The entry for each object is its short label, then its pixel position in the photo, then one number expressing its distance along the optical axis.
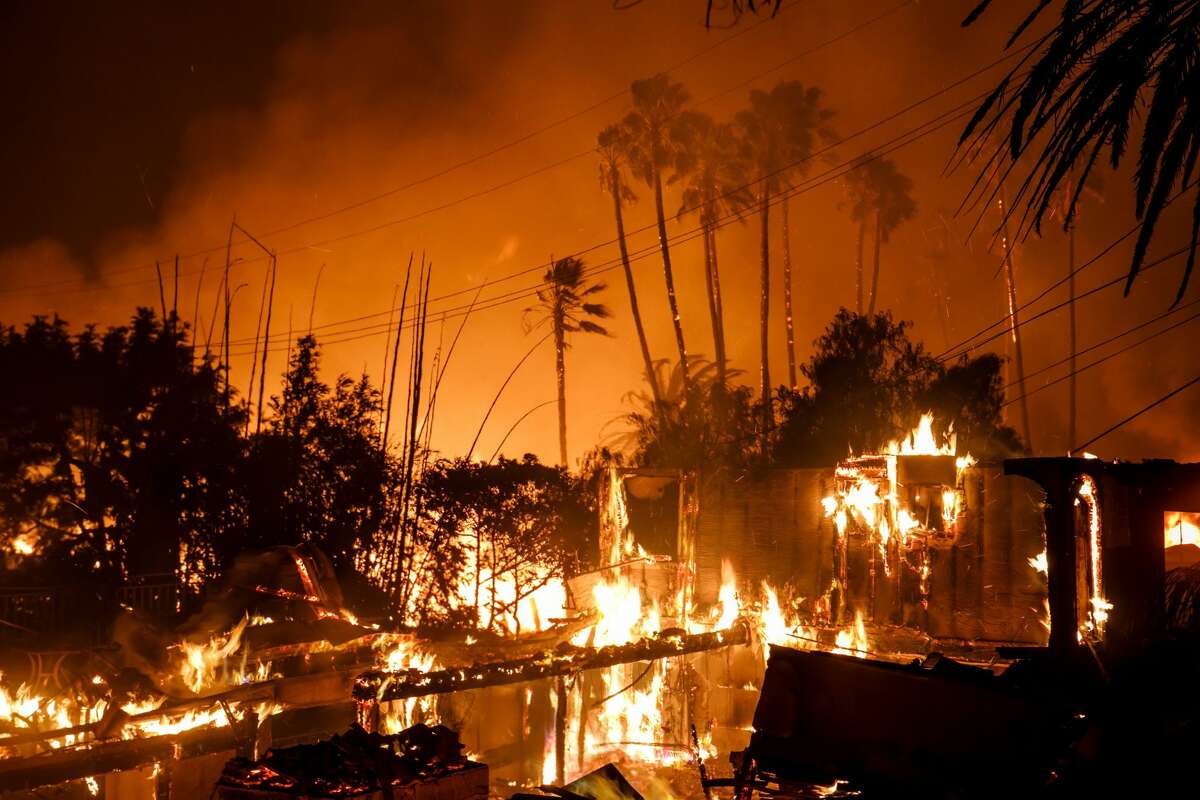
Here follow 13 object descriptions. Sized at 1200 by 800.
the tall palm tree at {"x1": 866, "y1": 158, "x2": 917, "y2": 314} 46.47
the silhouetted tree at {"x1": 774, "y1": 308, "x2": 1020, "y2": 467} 28.91
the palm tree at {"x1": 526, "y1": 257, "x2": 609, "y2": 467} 40.09
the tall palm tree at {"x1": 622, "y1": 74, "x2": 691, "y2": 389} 38.59
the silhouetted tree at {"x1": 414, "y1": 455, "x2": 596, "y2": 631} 20.83
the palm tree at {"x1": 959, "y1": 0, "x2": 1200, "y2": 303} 4.18
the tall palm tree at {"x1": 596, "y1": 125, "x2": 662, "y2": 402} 40.06
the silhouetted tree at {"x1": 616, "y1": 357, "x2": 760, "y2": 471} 29.45
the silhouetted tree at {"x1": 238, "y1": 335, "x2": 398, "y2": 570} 19.41
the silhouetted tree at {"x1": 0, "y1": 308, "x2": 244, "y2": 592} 19.34
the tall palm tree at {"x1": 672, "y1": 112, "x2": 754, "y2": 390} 39.38
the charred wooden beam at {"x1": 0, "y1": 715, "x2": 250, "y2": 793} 8.60
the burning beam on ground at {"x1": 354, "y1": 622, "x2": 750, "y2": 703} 9.68
